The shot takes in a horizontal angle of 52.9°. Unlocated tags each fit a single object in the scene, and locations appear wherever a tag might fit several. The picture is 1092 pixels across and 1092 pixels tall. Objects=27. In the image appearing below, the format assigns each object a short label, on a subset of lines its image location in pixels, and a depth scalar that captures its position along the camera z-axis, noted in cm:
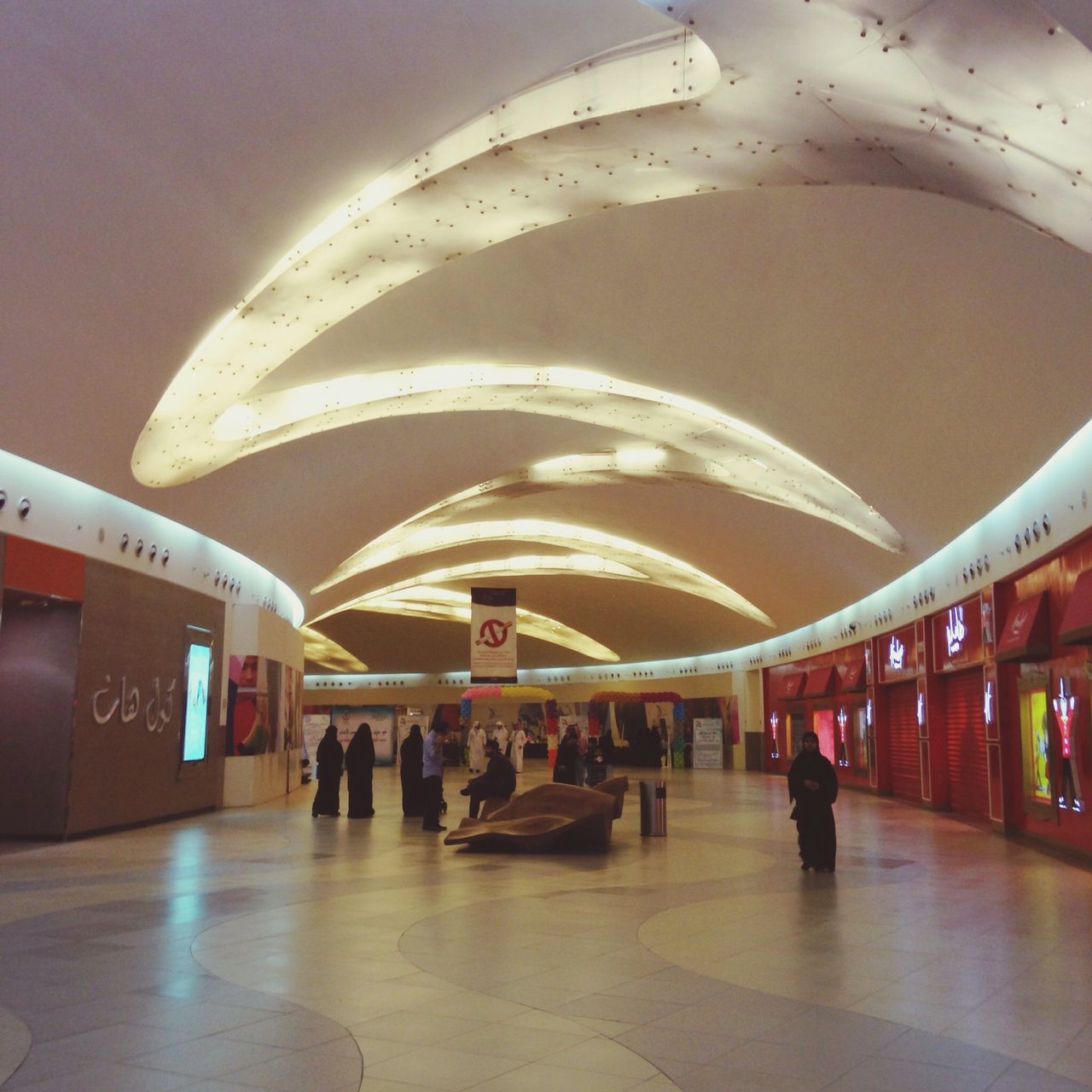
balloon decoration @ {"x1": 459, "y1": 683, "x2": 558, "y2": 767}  3838
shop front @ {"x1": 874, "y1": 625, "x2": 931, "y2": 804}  1961
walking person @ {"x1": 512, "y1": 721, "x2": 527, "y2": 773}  3281
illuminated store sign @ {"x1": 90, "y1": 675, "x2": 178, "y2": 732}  1359
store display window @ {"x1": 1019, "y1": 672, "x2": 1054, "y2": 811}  1259
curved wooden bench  1222
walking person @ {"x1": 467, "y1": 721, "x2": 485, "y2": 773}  3281
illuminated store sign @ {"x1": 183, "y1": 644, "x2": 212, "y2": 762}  1648
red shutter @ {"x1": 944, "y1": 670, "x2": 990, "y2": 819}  1633
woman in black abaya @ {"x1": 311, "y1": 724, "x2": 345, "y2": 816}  1712
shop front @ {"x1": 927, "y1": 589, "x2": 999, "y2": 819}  1559
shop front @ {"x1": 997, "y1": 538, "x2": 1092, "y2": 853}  1119
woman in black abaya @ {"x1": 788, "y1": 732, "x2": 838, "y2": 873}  1063
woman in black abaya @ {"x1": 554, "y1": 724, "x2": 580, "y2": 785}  2223
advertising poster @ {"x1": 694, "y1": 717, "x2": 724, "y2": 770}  3581
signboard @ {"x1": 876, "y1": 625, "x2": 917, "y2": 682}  1978
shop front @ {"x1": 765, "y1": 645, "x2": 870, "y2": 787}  2447
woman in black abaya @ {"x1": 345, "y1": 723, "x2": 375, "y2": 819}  1692
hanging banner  2231
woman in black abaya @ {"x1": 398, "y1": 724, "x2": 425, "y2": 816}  1695
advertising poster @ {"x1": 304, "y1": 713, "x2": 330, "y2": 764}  3048
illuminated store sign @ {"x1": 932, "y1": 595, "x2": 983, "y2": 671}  1562
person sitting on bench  1526
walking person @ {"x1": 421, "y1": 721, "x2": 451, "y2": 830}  1470
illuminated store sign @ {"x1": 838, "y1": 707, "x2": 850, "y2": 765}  2597
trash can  1416
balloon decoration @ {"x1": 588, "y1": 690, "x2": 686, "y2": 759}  3753
